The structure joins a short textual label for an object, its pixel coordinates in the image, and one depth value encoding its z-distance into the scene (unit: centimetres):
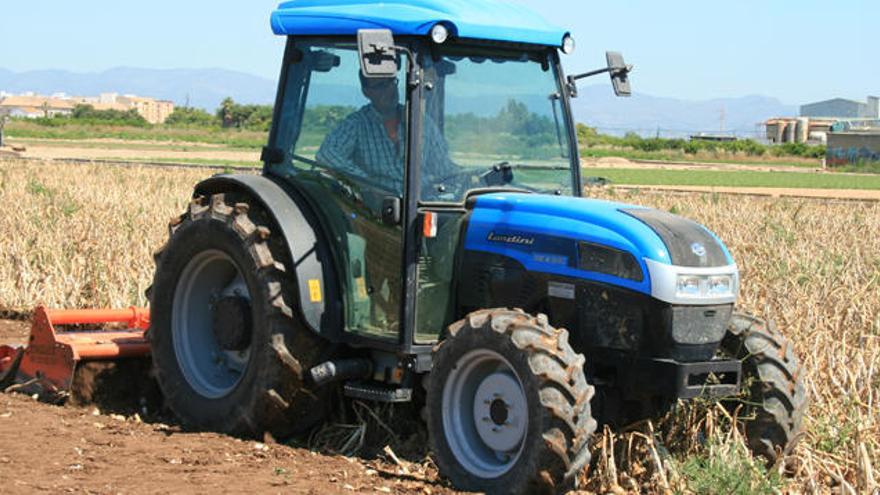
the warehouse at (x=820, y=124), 10344
